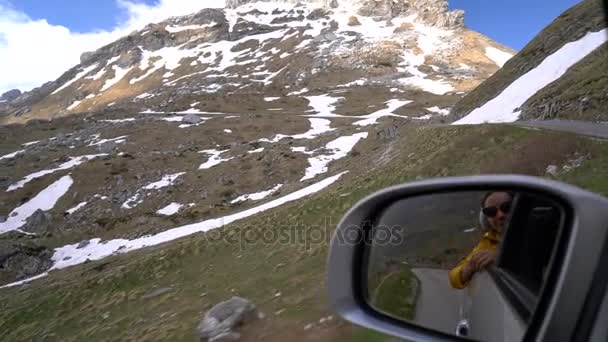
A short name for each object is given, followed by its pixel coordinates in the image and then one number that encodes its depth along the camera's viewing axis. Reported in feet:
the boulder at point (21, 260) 100.68
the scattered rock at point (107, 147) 224.12
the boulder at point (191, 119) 278.87
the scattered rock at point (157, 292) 48.42
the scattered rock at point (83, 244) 119.55
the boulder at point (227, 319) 27.63
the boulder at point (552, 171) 42.68
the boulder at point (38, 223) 139.74
